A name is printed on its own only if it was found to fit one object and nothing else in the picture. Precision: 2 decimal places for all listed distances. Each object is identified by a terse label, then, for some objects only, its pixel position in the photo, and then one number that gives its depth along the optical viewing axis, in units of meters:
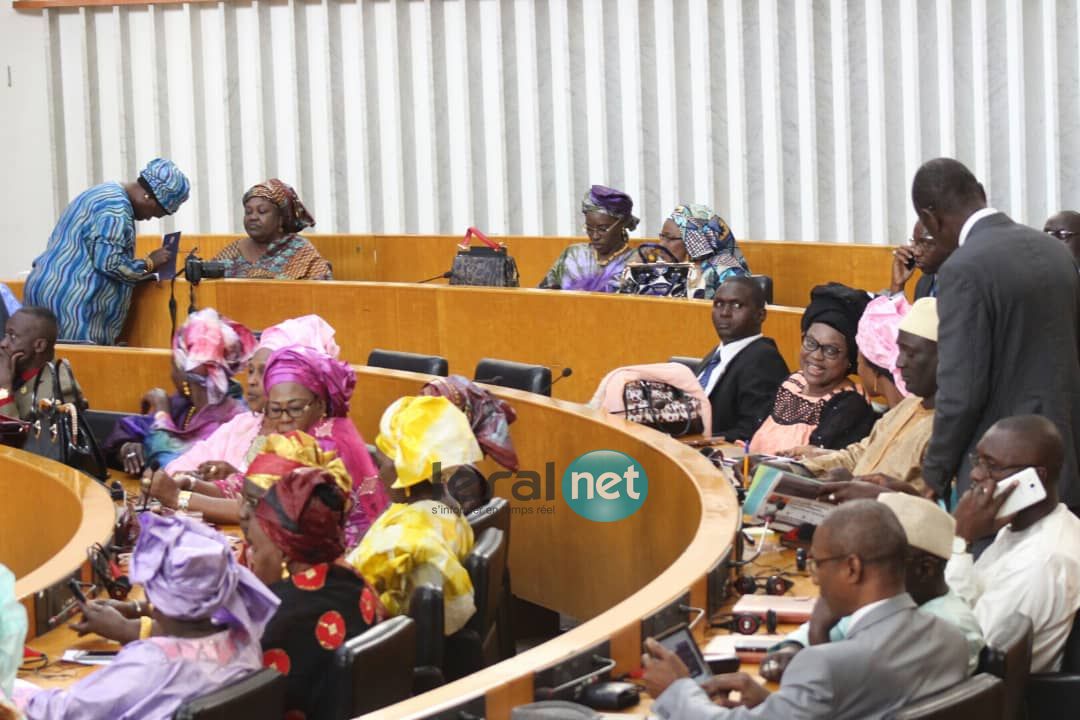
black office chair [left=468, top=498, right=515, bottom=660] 8.51
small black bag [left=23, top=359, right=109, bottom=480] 10.84
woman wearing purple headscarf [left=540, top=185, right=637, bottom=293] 16.34
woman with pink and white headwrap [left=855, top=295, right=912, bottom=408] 9.29
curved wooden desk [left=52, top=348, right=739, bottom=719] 7.39
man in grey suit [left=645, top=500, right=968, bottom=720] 4.90
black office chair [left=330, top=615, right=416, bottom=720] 5.90
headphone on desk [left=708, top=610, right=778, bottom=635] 6.34
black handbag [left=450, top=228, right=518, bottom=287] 15.80
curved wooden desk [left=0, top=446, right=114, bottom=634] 8.43
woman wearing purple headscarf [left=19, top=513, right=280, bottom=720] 5.62
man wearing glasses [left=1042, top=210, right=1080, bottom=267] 13.41
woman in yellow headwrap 7.39
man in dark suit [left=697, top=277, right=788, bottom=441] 11.20
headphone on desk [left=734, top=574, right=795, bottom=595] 6.88
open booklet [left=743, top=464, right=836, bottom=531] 7.28
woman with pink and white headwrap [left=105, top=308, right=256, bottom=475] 11.30
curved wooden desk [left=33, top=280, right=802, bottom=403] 14.20
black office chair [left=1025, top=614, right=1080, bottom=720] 5.82
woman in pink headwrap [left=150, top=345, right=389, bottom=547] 9.39
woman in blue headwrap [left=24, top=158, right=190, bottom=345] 15.12
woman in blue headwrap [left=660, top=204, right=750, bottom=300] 15.30
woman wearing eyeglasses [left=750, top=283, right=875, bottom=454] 9.79
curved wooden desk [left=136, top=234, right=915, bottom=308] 16.95
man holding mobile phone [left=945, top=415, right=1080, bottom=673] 6.11
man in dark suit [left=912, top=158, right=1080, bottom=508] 7.23
